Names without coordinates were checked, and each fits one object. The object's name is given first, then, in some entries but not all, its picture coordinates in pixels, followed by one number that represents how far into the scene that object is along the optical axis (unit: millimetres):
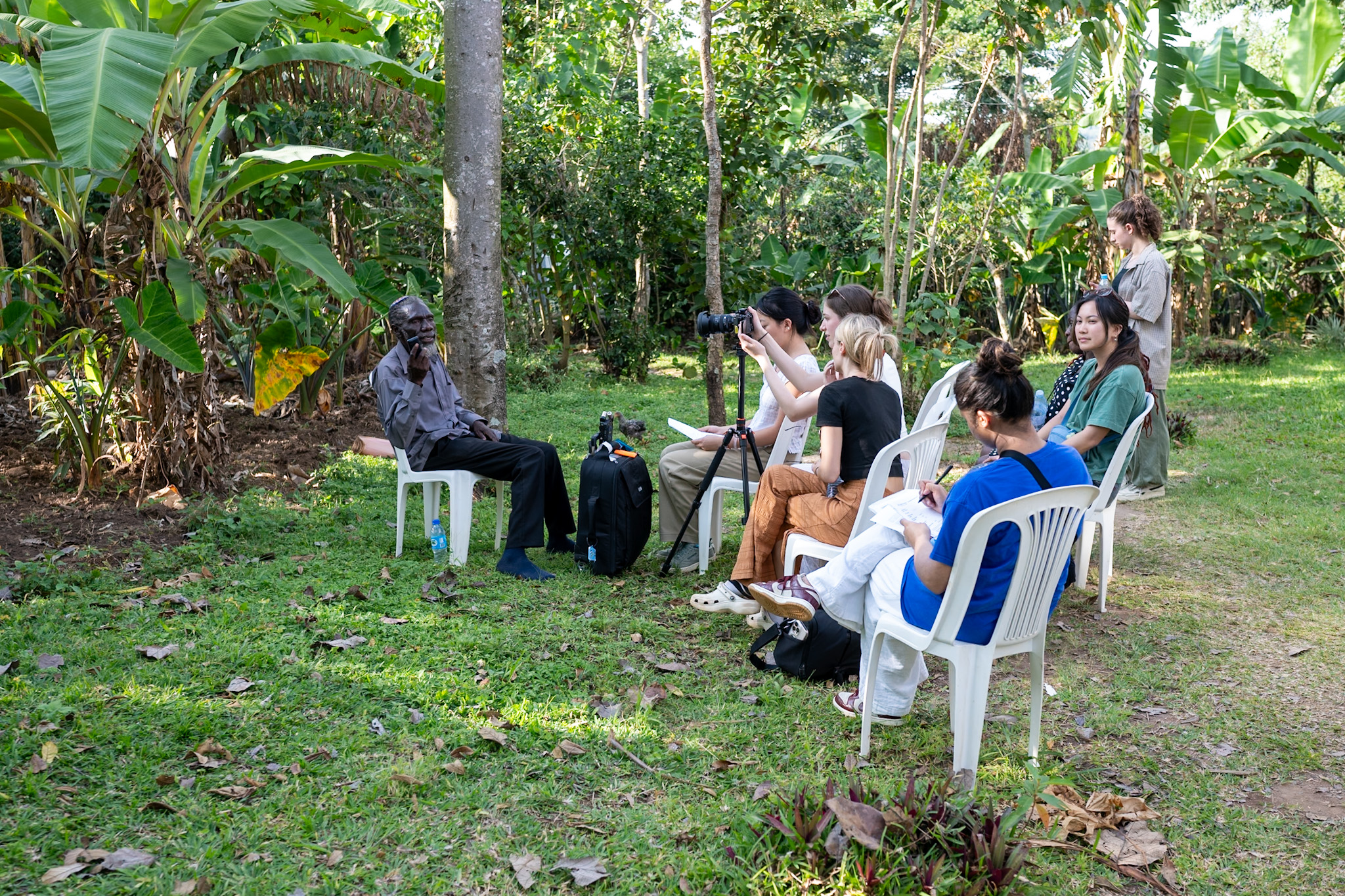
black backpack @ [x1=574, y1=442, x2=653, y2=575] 5180
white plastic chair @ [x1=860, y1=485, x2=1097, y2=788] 2959
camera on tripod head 5008
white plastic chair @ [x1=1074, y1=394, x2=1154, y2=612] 4699
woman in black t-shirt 4348
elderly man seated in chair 5312
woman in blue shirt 3037
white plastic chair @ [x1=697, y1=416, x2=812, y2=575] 5227
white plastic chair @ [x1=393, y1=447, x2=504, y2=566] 5332
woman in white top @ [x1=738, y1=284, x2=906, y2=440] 4875
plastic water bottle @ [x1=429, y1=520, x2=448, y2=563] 5371
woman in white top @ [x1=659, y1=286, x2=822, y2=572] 5184
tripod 5043
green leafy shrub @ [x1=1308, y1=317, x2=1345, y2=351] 13664
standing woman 5871
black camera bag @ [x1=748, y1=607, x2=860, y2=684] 3959
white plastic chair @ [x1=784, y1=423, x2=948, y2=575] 4047
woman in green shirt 4809
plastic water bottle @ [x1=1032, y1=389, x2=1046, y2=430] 5500
